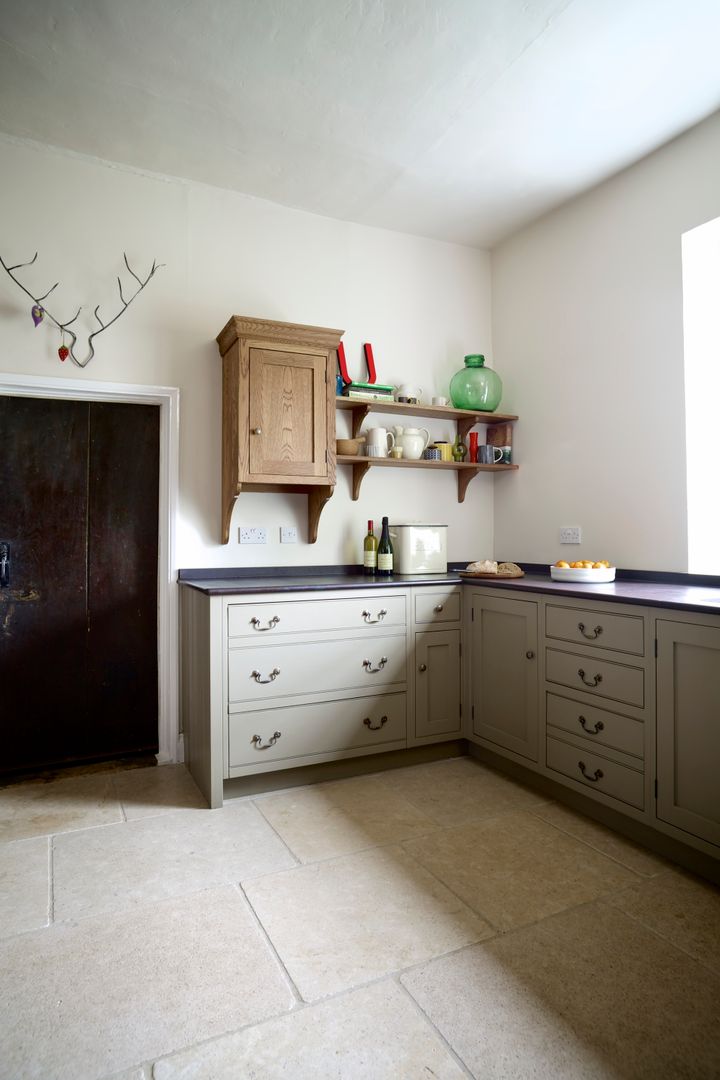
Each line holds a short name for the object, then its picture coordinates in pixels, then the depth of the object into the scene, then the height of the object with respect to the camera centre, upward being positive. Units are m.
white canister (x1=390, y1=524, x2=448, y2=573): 3.26 -0.06
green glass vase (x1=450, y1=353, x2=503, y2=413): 3.58 +0.86
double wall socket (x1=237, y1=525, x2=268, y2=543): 3.15 +0.02
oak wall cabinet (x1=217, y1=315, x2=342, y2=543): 2.82 +0.61
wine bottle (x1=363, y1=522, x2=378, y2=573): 3.32 -0.09
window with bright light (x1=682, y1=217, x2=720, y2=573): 2.70 +0.64
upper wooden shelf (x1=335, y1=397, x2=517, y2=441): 3.30 +0.70
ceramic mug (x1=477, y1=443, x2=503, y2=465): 3.64 +0.48
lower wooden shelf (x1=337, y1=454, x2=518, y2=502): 3.28 +0.40
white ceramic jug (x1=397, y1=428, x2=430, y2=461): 3.39 +0.51
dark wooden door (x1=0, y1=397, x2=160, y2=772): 2.81 -0.21
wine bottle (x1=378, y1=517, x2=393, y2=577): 3.26 -0.09
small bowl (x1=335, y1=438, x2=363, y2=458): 3.25 +0.47
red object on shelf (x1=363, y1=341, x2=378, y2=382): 3.44 +0.98
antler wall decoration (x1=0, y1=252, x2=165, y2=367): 2.74 +0.98
